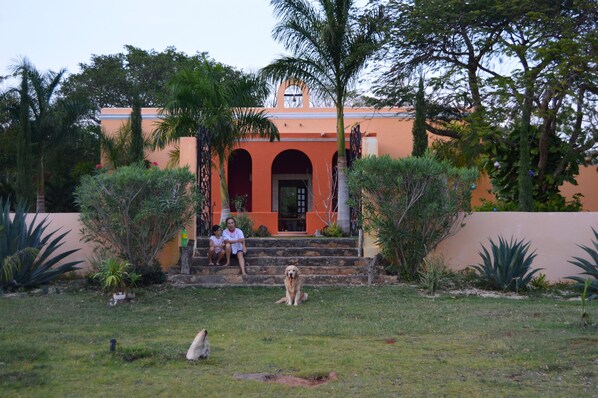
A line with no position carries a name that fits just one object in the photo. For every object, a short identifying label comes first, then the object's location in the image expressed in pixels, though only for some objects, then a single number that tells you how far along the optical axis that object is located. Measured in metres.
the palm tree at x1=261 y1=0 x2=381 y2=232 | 18.28
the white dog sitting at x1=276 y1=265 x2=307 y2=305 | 11.89
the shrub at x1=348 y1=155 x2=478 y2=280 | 14.41
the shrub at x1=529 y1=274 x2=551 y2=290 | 14.38
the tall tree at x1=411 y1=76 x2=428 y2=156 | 19.23
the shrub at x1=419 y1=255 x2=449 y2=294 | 13.30
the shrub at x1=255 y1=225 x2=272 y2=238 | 21.41
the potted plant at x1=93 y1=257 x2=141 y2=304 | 12.45
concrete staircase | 14.49
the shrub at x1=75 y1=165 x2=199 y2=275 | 13.62
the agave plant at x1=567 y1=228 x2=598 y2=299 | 13.56
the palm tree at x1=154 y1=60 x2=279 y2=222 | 19.23
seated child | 15.15
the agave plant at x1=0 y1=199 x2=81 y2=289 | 13.52
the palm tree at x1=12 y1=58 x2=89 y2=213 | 23.92
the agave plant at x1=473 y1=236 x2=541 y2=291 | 13.80
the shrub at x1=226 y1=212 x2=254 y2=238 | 19.20
